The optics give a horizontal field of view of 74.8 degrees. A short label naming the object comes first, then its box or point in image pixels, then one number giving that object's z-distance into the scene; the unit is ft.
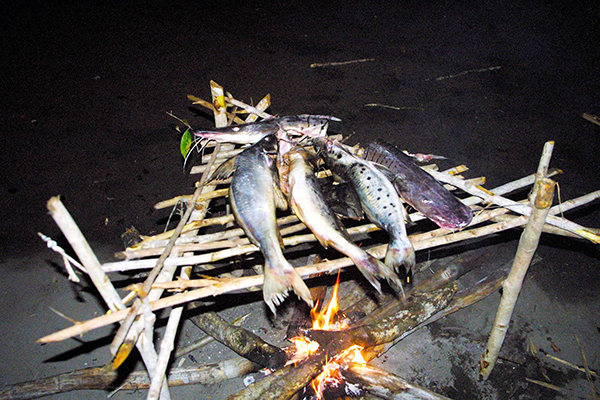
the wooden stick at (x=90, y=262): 6.08
